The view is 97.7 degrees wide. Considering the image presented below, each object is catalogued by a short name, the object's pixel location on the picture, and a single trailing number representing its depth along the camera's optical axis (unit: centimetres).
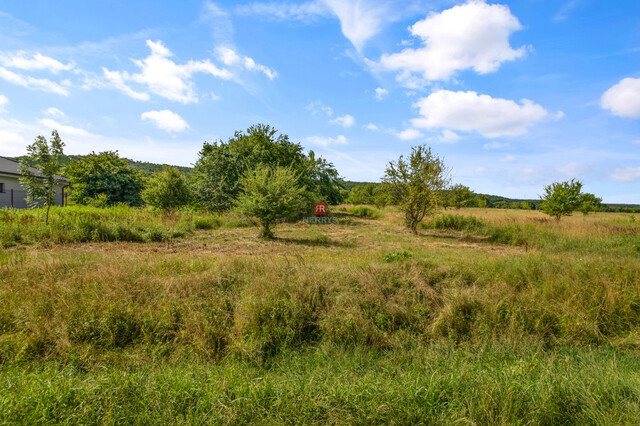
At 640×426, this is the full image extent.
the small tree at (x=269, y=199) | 1307
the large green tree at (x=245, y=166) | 2536
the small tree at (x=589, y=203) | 2278
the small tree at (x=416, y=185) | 1708
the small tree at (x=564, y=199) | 2264
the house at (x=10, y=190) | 2320
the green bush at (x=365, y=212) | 3239
